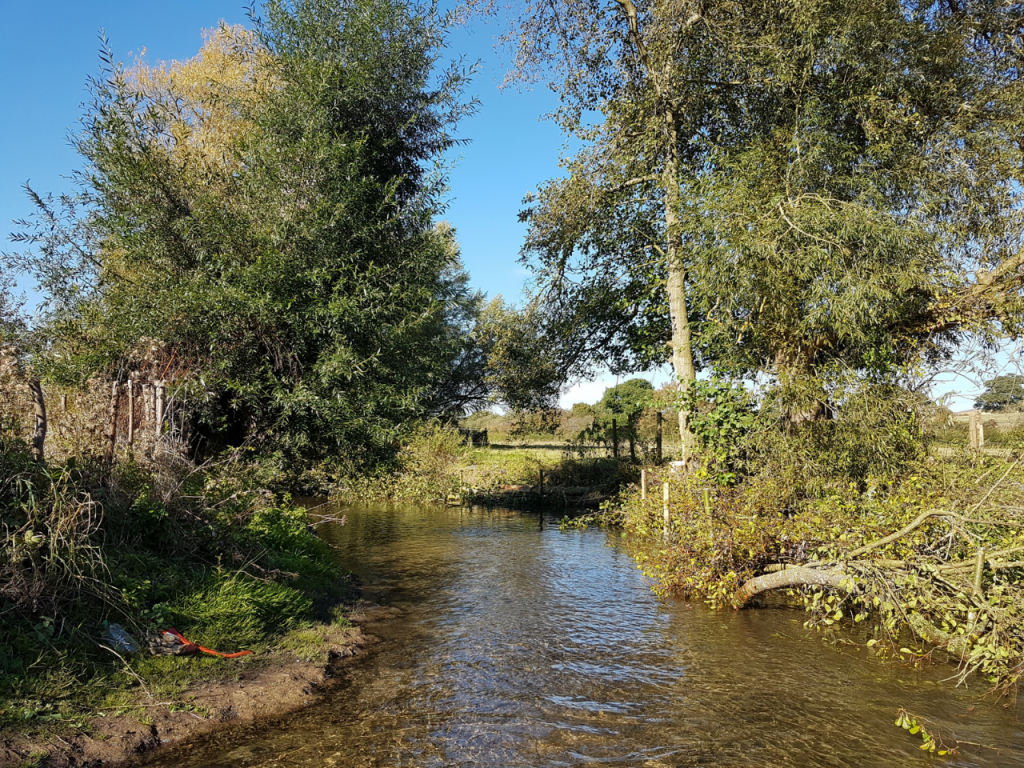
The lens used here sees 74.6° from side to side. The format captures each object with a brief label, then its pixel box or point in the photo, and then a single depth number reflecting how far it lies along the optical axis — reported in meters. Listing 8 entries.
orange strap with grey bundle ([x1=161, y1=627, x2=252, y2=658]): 6.25
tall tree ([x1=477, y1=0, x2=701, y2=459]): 14.11
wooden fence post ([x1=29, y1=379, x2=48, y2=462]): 6.34
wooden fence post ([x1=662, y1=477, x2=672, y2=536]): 10.93
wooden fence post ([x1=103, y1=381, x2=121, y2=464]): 7.65
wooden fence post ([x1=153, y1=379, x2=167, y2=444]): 8.33
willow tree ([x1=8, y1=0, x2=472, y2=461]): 11.62
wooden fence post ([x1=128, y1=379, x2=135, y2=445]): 7.94
